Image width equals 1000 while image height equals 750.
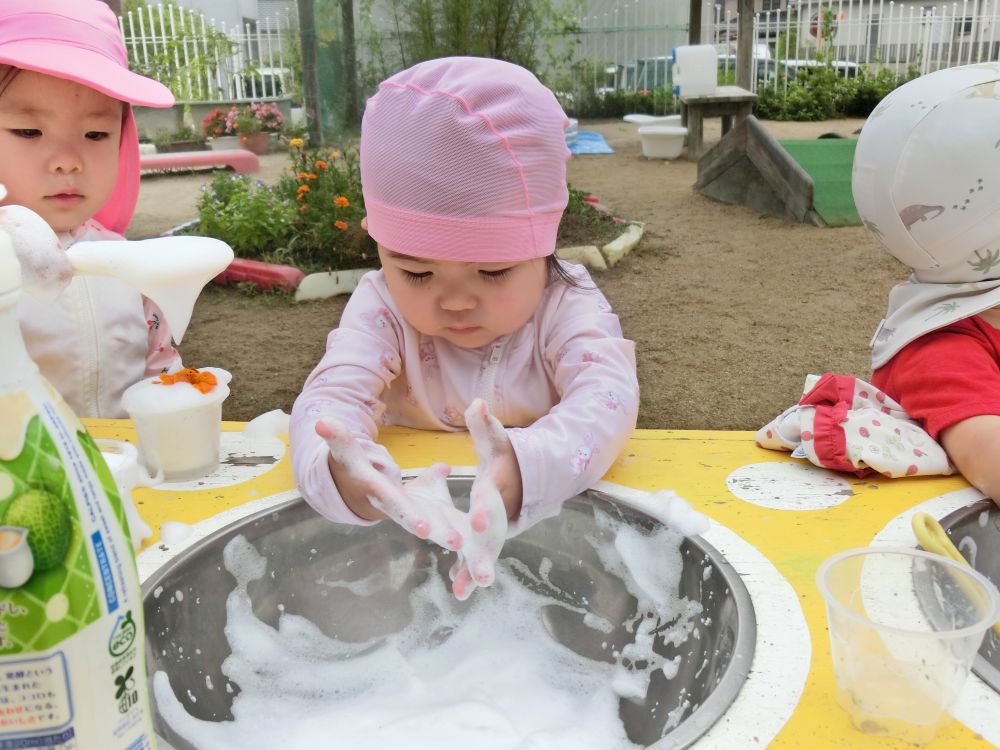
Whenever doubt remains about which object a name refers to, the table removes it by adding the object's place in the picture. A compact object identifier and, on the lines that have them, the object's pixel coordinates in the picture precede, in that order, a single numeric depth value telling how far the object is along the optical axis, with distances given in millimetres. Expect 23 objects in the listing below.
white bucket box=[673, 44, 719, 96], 9844
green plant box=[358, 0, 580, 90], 7746
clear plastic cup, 748
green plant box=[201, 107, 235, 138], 11930
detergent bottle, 504
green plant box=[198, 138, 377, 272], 5555
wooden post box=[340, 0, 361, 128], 9023
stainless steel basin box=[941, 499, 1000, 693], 1145
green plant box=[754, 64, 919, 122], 13297
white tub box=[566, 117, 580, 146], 11548
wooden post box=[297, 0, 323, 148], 9023
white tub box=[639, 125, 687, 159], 10227
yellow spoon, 1006
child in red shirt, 1283
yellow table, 784
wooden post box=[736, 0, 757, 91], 10779
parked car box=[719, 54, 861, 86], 14383
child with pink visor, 1492
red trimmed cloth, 1254
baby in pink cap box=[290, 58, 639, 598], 1060
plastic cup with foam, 1294
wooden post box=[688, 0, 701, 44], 11781
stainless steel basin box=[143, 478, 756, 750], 1034
